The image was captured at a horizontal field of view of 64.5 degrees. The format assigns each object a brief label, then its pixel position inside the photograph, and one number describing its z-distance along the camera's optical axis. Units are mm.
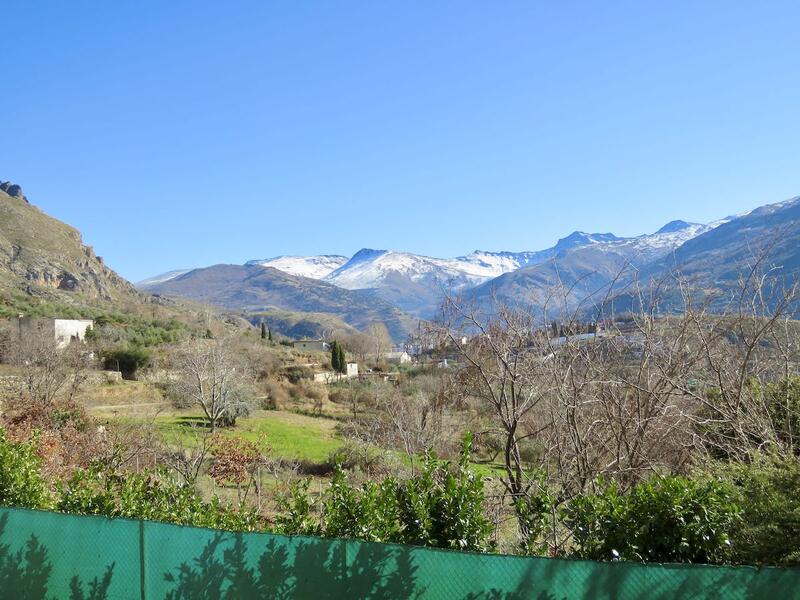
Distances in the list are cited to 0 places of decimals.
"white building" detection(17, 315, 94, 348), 37628
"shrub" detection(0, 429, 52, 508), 7461
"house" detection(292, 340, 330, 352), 85125
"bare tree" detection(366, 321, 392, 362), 80681
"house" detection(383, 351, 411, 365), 78262
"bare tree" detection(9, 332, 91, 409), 19859
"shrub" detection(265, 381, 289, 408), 43478
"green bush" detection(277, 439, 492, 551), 5207
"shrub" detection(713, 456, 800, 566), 4410
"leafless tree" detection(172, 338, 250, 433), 31234
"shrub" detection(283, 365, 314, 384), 51844
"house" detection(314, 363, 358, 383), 53750
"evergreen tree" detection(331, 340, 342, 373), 57031
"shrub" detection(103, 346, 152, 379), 44094
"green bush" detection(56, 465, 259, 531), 6562
